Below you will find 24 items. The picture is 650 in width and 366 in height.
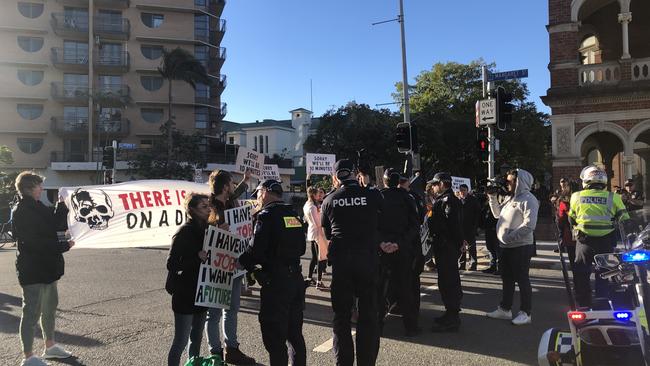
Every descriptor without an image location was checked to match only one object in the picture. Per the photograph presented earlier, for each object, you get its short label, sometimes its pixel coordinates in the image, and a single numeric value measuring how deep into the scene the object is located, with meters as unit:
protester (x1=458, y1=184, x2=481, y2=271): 11.45
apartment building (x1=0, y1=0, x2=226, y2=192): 45.88
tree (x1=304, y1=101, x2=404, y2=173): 34.12
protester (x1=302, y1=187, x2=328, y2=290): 9.48
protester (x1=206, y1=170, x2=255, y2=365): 5.33
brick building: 17.64
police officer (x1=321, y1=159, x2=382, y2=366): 4.88
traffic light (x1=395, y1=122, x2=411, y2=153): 15.38
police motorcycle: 3.46
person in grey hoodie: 6.91
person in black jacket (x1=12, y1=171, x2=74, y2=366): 5.23
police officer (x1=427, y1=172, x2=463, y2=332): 6.68
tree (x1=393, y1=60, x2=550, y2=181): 36.31
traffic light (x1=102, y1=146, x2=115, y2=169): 24.31
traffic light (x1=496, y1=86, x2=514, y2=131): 13.49
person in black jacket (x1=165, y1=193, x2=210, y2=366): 4.48
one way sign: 13.41
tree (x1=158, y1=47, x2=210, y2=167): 44.47
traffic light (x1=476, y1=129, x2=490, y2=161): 14.12
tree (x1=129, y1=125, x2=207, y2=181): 40.19
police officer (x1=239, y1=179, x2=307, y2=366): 4.34
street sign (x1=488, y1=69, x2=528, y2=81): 13.22
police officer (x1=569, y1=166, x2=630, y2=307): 6.46
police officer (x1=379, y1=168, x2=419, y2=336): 6.47
